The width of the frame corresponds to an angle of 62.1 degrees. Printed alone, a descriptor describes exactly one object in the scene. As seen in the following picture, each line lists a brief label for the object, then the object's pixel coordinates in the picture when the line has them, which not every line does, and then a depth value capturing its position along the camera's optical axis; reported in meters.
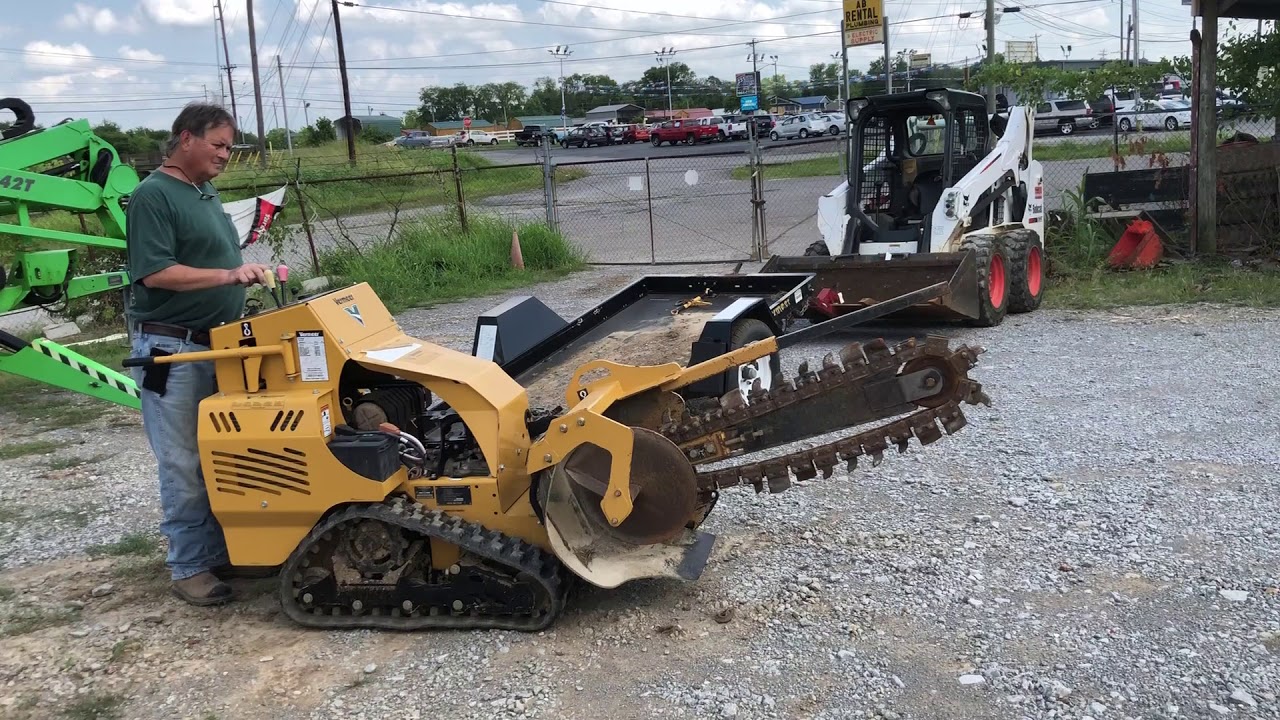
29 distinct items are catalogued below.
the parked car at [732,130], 52.00
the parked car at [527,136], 60.50
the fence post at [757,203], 14.45
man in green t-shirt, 4.18
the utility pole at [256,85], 47.25
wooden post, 12.11
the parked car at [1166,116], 32.31
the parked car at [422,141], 54.78
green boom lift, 7.07
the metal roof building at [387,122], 91.47
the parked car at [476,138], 64.00
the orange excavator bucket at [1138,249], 11.83
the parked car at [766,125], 51.28
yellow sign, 17.06
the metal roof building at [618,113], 84.44
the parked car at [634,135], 56.97
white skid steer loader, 9.25
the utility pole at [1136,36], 62.63
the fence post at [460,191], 14.31
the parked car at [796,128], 49.72
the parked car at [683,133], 52.50
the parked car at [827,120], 48.25
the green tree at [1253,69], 12.23
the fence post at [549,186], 15.67
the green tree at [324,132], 55.75
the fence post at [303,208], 13.16
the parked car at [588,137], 57.62
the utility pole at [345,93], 35.95
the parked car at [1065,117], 36.09
